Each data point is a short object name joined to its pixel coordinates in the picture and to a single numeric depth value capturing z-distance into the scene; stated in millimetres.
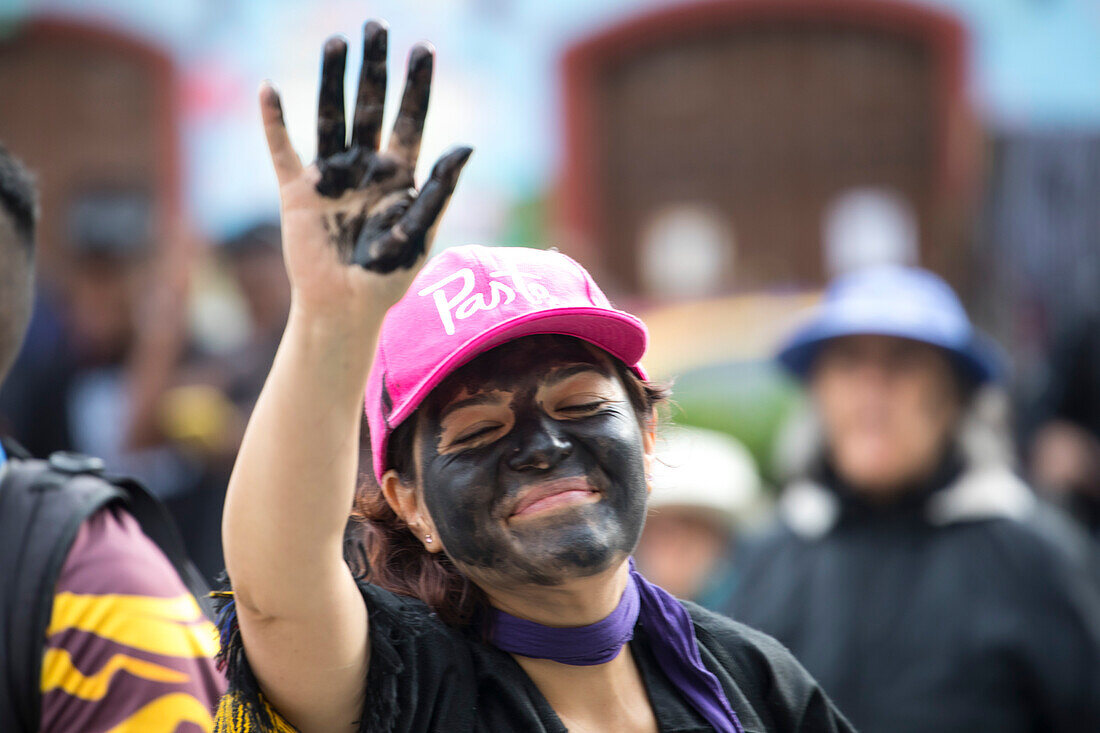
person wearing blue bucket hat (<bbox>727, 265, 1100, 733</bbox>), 3663
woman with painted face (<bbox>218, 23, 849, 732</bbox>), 2458
